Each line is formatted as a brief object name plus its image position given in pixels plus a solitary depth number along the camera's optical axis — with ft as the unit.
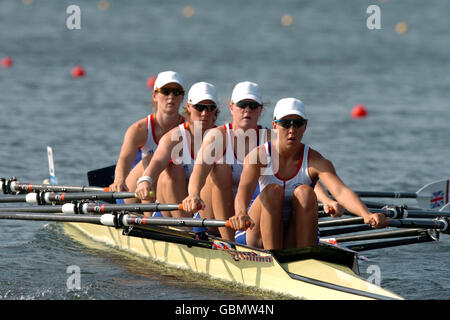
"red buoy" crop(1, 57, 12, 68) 163.73
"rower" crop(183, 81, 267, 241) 47.78
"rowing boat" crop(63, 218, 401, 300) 40.96
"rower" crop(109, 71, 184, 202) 55.47
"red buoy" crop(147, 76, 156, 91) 146.55
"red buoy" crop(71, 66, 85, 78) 152.46
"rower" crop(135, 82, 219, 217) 50.70
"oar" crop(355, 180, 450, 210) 65.46
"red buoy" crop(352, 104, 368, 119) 123.24
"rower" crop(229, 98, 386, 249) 43.21
